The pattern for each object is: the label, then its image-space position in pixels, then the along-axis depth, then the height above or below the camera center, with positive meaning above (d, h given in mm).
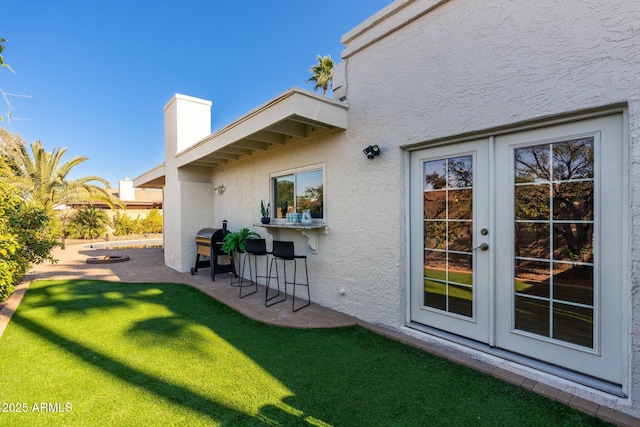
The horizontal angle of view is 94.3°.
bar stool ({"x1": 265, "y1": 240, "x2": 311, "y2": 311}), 5512 -803
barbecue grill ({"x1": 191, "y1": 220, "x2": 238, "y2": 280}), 8398 -1050
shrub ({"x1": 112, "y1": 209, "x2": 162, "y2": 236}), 22212 -930
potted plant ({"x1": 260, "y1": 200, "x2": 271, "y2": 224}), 6887 -50
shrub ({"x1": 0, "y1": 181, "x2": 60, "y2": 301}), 4457 -392
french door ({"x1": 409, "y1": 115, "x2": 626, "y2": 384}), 2846 -377
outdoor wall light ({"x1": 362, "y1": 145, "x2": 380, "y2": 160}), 4621 +934
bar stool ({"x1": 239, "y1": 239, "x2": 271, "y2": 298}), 6218 -754
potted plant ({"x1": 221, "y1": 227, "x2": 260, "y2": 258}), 7234 -682
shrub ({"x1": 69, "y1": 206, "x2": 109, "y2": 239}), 19906 -743
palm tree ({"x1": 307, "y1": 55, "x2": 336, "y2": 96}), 22703 +10772
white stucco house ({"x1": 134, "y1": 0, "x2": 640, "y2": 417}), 2775 +360
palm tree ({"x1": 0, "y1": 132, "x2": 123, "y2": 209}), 14625 +1857
